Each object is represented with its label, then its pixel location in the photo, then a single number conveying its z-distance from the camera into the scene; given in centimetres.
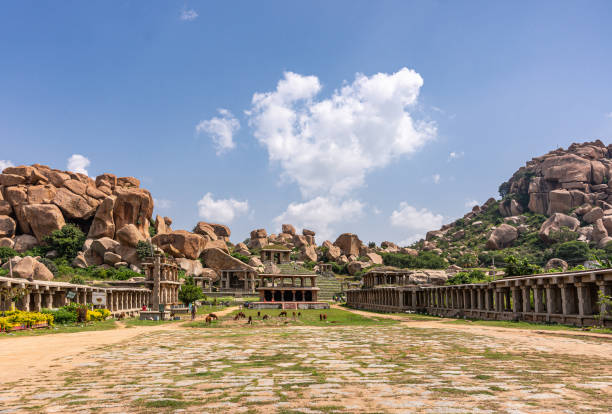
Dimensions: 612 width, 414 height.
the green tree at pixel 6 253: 6969
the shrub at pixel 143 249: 7675
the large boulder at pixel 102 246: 7669
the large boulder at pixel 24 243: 7588
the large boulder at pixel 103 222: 7931
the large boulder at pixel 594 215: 9551
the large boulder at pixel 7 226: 7506
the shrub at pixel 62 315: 2759
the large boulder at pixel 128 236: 7806
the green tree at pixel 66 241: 7550
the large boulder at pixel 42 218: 7650
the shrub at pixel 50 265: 6838
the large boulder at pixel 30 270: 5628
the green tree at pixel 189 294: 4412
